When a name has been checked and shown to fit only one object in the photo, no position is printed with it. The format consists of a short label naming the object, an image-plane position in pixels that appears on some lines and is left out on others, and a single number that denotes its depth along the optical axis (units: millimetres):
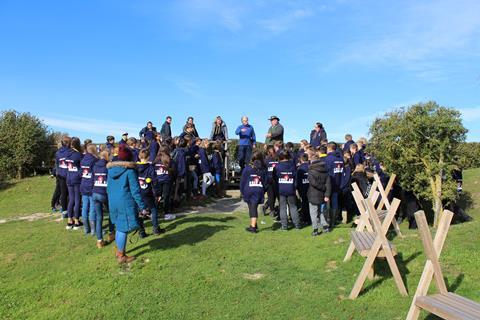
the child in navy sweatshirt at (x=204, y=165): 14273
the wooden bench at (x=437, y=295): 4047
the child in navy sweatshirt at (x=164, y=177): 11352
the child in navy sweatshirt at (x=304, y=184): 10766
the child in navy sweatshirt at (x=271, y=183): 11422
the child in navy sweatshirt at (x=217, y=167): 15281
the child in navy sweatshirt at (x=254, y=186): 9969
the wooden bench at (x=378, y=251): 5867
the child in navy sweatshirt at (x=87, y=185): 9711
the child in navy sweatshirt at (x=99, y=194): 9031
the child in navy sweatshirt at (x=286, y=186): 9836
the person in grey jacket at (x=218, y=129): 16797
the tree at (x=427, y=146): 9445
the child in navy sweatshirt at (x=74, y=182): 10383
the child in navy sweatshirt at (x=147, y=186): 9609
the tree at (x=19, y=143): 21016
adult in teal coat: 7617
